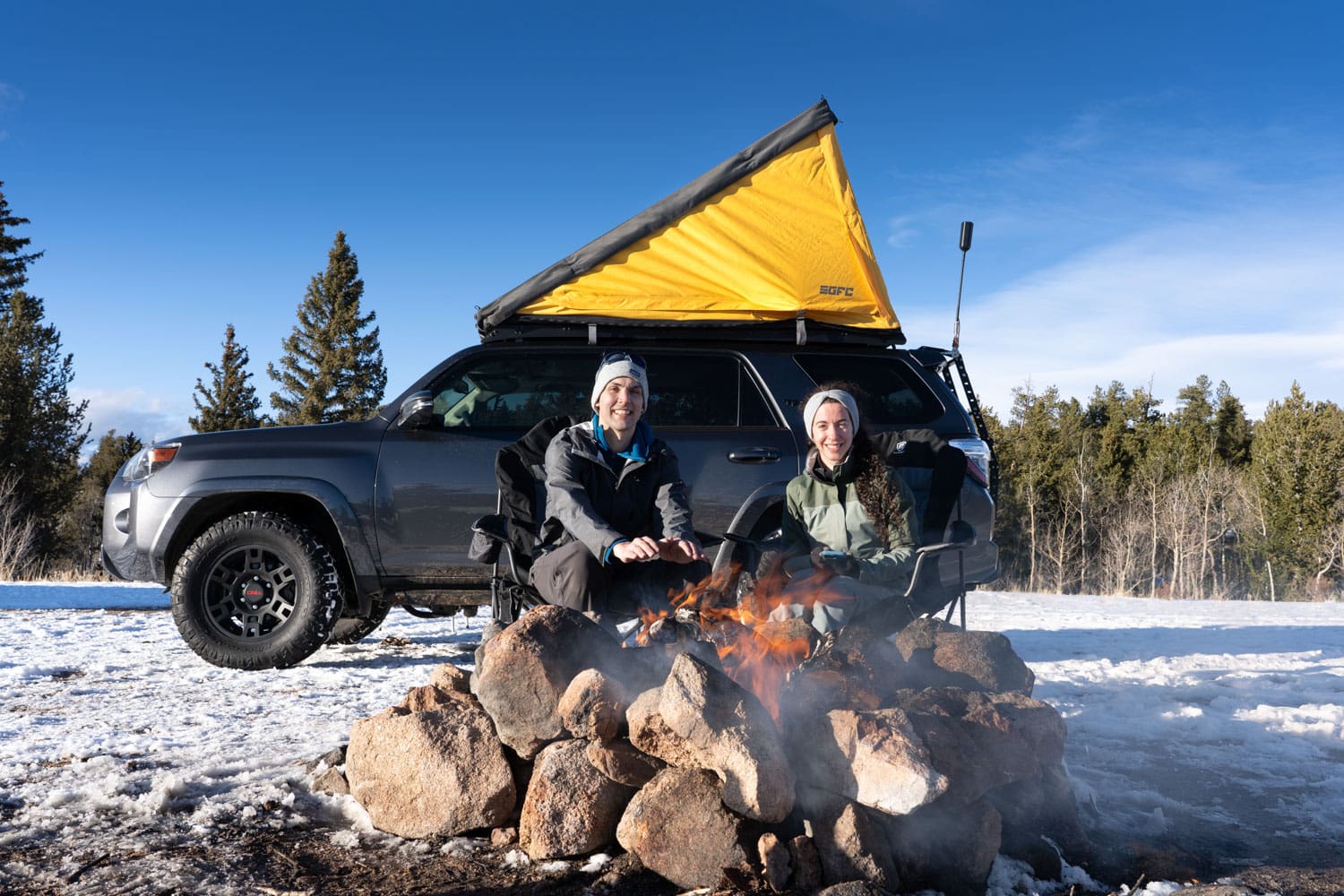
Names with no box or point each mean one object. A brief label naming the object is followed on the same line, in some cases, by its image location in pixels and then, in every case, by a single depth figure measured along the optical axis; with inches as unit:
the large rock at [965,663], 116.7
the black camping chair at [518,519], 149.7
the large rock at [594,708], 96.0
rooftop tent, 203.0
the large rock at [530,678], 100.6
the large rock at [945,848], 90.3
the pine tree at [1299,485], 1226.6
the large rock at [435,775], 99.9
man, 132.9
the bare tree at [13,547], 481.1
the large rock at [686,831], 87.5
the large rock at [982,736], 92.8
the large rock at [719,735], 87.1
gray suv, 190.4
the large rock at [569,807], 93.4
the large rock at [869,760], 86.7
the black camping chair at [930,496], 147.7
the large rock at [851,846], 87.5
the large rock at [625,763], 95.4
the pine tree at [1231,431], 1655.4
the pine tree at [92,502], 1221.8
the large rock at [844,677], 98.0
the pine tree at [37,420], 948.6
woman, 134.5
